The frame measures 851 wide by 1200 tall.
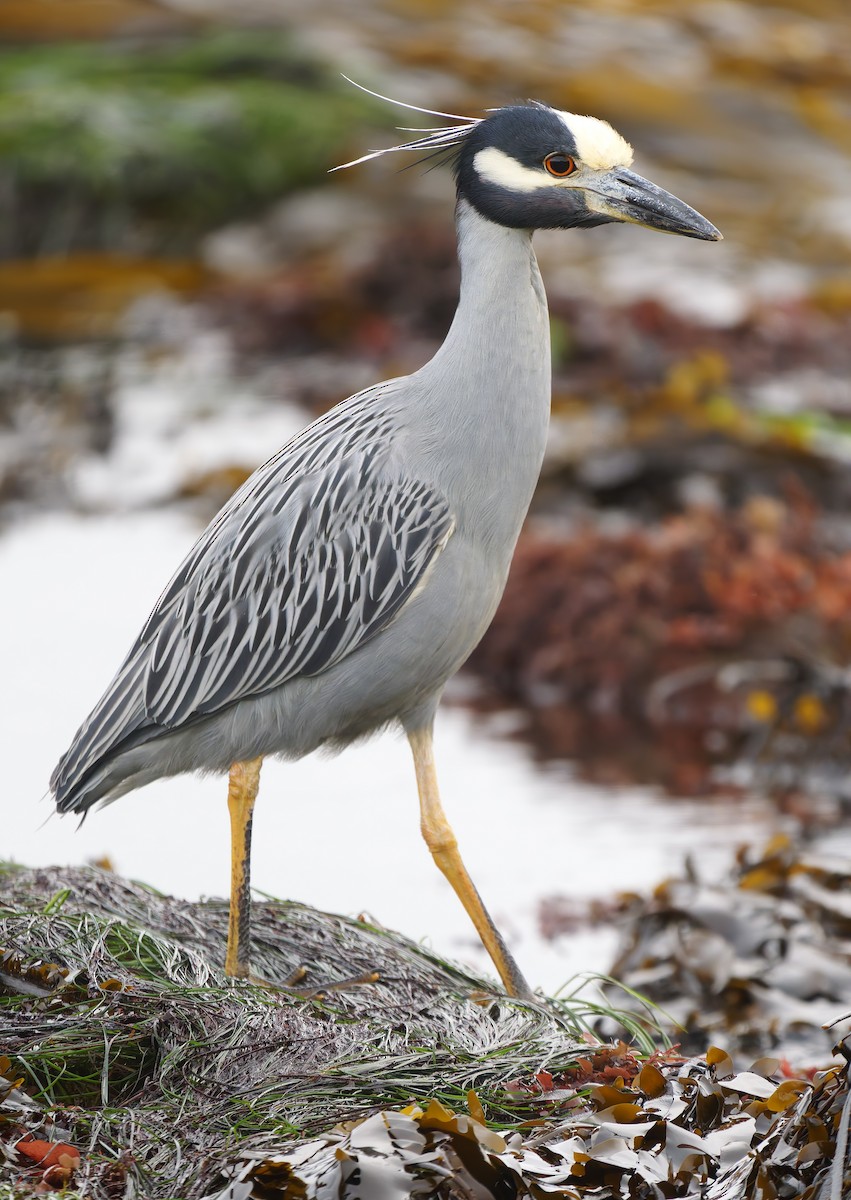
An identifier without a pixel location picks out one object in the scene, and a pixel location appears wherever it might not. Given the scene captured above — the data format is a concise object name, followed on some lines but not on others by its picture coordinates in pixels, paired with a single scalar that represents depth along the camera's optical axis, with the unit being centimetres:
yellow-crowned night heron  930
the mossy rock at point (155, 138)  3544
